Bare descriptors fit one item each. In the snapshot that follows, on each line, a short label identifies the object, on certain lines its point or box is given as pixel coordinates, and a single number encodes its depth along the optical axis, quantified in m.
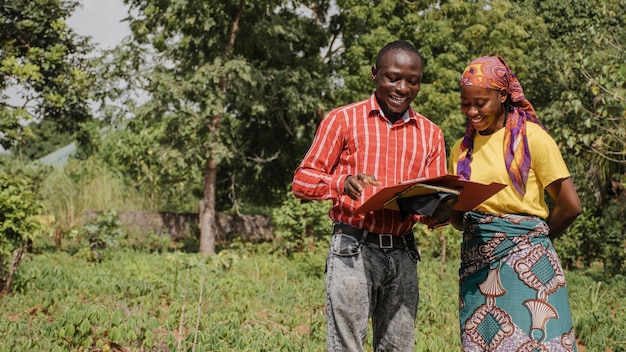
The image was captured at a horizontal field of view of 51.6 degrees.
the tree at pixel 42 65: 11.88
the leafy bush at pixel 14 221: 7.21
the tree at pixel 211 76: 12.84
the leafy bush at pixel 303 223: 12.03
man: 2.53
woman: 2.55
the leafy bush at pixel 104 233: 12.05
